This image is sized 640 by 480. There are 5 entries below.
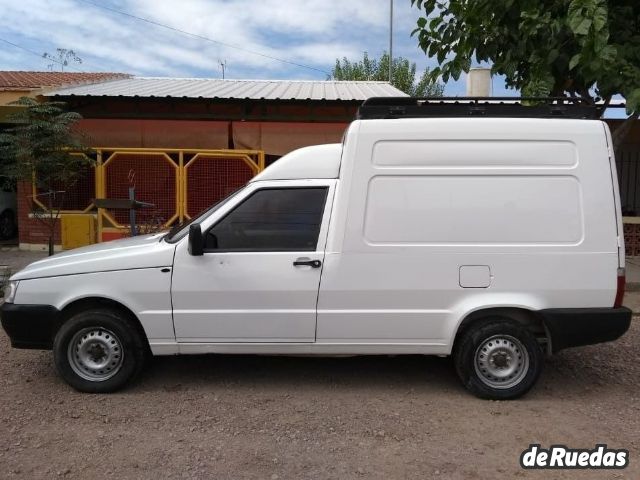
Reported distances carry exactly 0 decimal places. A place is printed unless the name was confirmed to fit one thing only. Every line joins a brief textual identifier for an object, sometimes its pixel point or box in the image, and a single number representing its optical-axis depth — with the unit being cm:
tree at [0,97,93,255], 793
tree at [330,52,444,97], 3161
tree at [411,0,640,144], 547
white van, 421
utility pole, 2532
